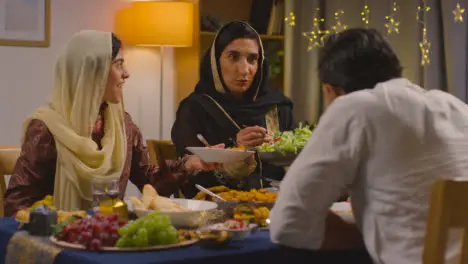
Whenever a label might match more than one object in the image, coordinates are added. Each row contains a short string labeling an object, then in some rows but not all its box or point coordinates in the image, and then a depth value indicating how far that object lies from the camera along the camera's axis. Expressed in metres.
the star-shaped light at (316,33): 5.44
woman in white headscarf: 2.67
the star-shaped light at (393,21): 4.95
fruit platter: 1.85
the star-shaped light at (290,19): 5.49
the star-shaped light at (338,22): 5.32
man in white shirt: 1.80
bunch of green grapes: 1.85
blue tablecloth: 1.77
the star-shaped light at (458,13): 4.64
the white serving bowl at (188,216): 2.11
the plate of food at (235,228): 1.95
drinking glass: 2.16
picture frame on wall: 4.86
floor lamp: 5.08
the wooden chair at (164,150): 3.45
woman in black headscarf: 3.39
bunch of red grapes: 1.85
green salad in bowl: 2.49
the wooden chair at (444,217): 1.66
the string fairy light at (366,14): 5.12
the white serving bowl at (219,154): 2.53
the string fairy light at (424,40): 4.78
